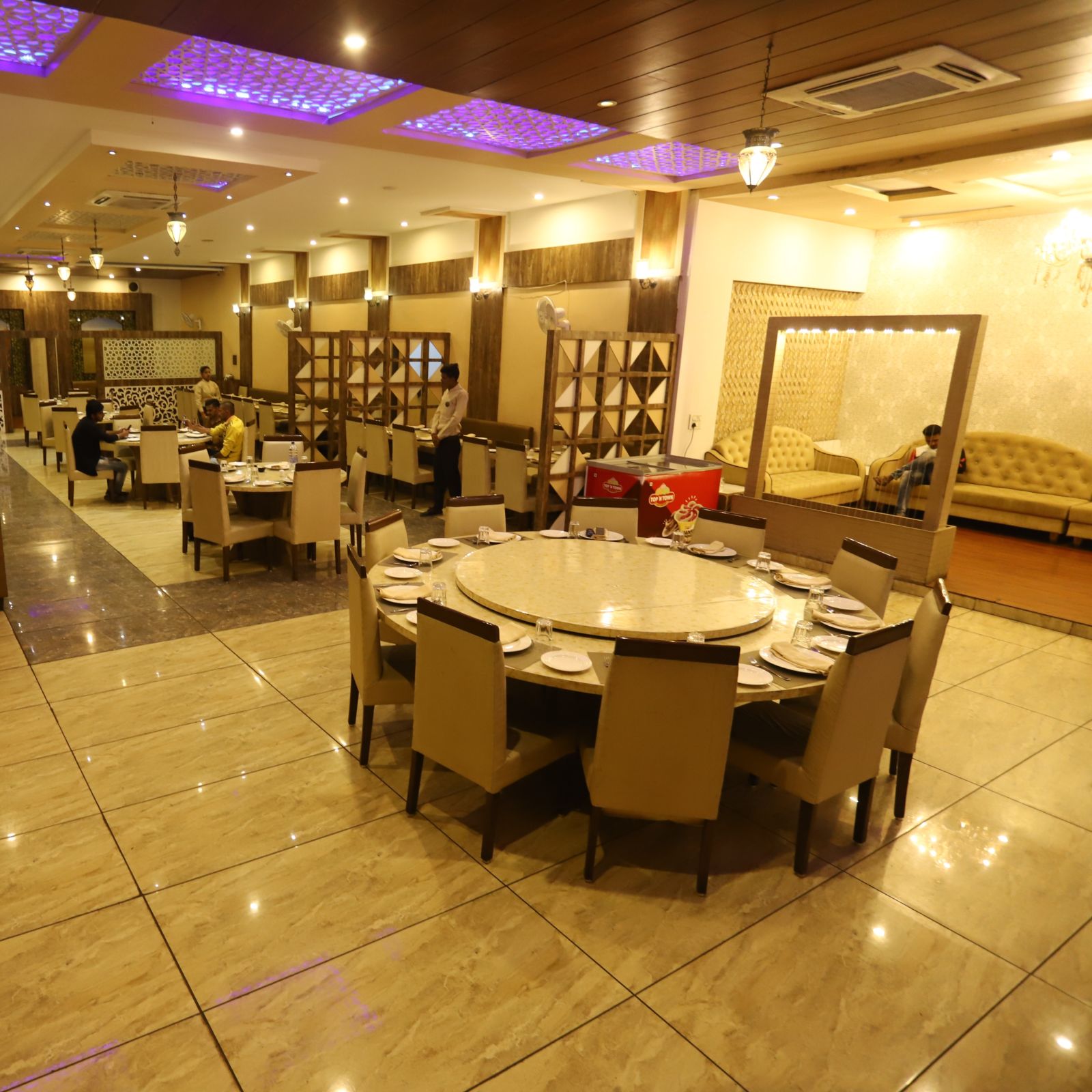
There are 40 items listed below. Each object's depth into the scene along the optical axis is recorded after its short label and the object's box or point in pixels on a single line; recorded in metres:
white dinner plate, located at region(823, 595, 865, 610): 3.58
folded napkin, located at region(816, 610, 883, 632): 3.37
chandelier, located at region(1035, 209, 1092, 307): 7.48
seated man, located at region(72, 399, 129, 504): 8.25
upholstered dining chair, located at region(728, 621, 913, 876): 2.71
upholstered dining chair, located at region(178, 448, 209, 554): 6.18
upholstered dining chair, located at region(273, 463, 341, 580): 5.80
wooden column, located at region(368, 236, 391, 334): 12.39
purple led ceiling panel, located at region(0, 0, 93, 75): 4.02
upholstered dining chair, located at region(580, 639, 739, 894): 2.51
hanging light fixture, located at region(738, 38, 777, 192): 3.89
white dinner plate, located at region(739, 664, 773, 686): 2.76
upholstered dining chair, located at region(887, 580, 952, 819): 3.15
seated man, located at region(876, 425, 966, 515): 6.50
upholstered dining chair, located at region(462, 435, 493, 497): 7.95
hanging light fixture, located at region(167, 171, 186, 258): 7.31
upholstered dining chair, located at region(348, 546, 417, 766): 3.26
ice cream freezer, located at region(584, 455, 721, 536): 6.58
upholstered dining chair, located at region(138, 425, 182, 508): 8.27
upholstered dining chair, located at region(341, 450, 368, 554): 6.28
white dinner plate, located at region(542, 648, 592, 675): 2.77
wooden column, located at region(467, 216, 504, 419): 10.02
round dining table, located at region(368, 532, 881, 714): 2.90
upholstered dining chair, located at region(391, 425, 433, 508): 8.94
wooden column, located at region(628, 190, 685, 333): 7.71
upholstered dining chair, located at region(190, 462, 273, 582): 5.68
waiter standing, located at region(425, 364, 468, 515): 8.52
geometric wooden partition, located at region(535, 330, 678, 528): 6.84
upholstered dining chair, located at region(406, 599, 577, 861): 2.69
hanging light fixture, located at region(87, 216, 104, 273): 10.14
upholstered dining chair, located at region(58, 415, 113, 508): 8.61
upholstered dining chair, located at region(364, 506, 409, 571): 4.08
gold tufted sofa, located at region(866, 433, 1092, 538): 7.90
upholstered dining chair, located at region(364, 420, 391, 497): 9.38
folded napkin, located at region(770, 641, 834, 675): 2.90
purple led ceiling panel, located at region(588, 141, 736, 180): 6.40
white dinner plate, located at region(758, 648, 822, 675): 2.88
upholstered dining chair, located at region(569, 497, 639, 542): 5.16
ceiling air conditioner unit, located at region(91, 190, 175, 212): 8.34
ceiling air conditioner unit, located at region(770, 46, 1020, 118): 3.61
